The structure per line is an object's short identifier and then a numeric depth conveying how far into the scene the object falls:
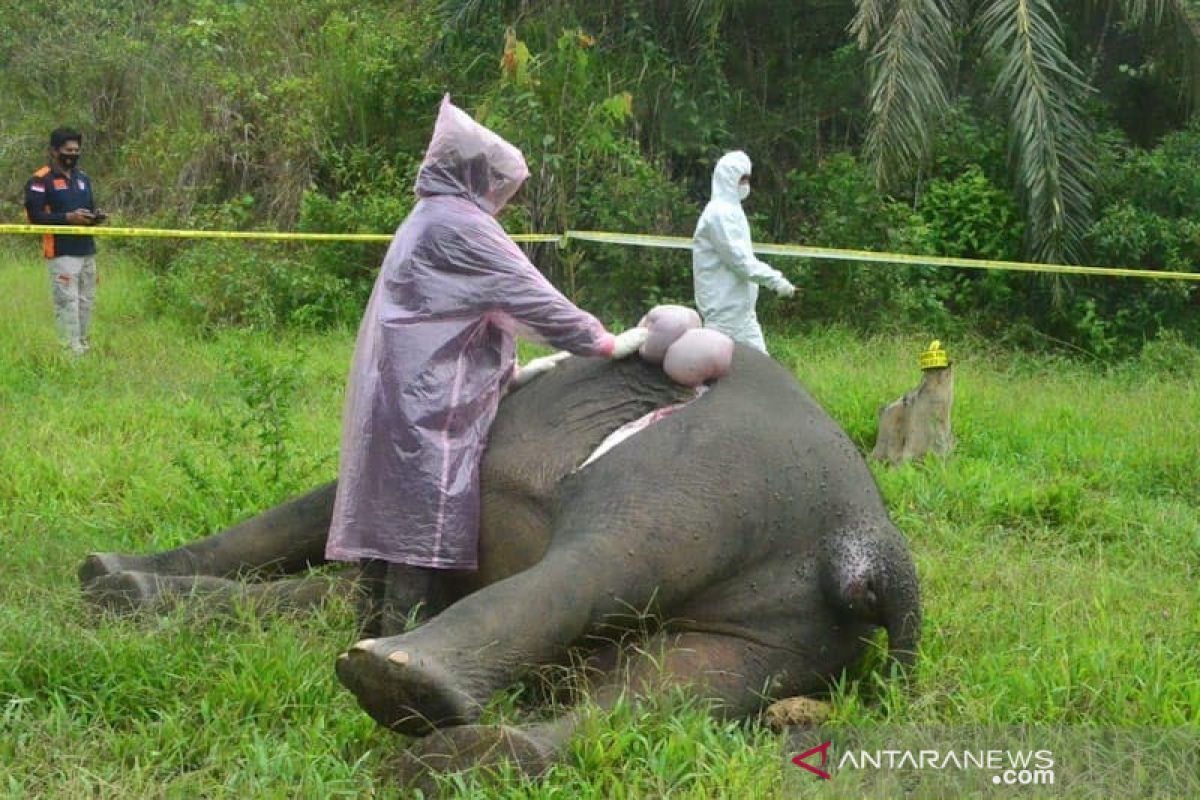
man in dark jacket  9.17
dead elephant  3.34
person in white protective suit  8.12
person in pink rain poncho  4.16
